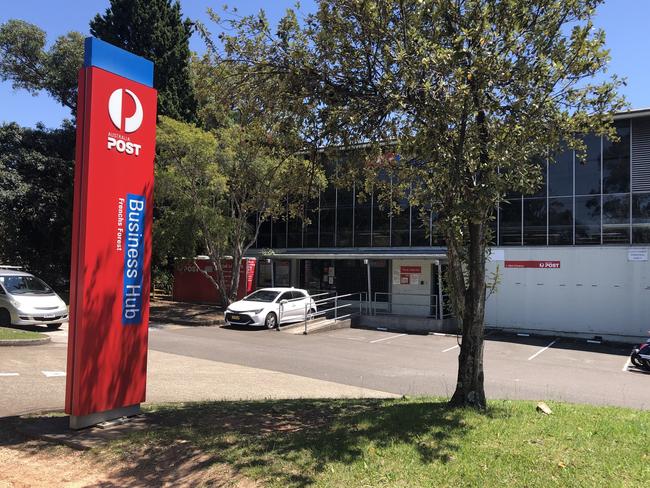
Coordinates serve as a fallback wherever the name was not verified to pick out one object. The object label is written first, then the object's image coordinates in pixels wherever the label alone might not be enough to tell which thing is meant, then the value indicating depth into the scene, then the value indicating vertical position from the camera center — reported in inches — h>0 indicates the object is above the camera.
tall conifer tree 1178.0 +479.9
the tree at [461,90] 220.5 +75.4
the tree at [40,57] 1179.3 +440.5
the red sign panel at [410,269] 1008.9 -8.4
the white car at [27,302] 622.5 -50.1
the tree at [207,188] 866.1 +121.9
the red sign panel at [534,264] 880.2 +3.8
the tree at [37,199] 1119.6 +121.9
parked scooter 560.7 -90.9
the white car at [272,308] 800.3 -68.8
